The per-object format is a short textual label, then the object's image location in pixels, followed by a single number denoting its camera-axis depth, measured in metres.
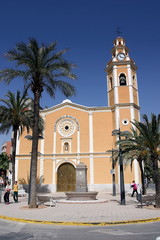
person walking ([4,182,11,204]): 14.45
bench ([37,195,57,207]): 13.00
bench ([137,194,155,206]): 13.00
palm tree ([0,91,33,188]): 20.78
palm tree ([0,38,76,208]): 13.12
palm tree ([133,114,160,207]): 12.37
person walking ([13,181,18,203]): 14.98
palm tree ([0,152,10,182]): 37.57
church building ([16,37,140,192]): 26.69
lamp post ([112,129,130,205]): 13.33
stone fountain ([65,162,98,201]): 15.38
